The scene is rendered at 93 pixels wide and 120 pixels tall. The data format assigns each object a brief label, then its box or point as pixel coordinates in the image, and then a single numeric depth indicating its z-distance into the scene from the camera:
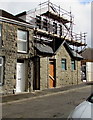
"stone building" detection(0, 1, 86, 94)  9.60
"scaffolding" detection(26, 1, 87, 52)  14.14
